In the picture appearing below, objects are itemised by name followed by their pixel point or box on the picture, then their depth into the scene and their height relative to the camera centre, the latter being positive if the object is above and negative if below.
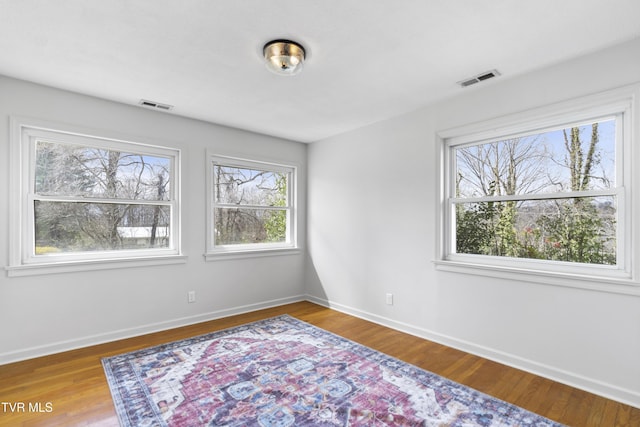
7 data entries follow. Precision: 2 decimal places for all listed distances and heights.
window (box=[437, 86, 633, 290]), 2.32 +0.20
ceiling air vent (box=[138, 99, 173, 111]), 3.26 +1.17
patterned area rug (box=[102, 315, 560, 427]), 1.99 -1.27
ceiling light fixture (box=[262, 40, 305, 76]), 2.18 +1.14
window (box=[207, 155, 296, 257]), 4.09 +0.12
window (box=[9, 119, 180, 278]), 2.88 +0.17
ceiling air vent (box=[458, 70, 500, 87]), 2.61 +1.17
